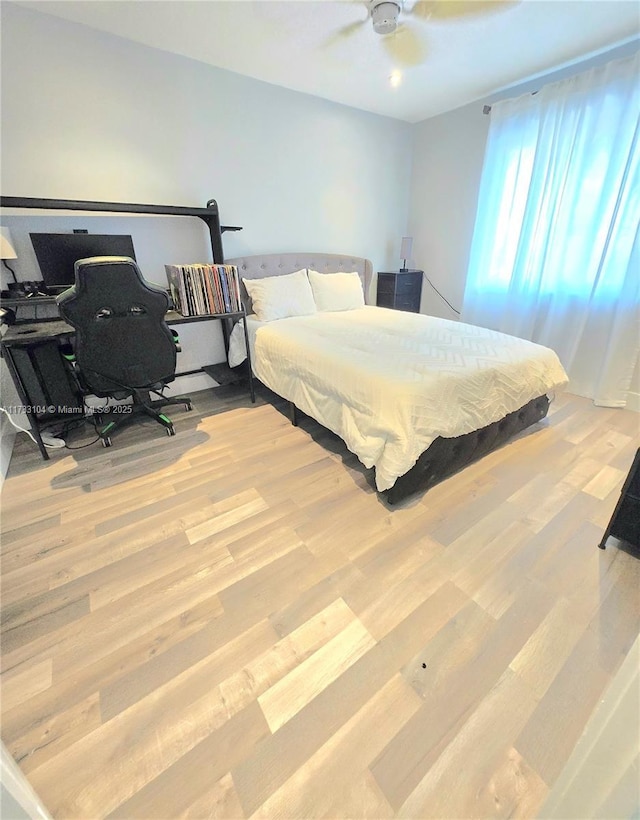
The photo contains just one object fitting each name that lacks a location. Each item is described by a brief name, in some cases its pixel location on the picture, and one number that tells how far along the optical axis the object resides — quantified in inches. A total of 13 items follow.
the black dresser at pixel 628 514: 52.1
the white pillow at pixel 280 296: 112.8
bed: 62.6
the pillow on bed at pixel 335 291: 127.6
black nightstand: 154.3
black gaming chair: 68.8
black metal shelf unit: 78.5
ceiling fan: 71.4
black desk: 75.7
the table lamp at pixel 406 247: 154.3
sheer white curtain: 96.9
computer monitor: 86.2
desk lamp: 76.4
